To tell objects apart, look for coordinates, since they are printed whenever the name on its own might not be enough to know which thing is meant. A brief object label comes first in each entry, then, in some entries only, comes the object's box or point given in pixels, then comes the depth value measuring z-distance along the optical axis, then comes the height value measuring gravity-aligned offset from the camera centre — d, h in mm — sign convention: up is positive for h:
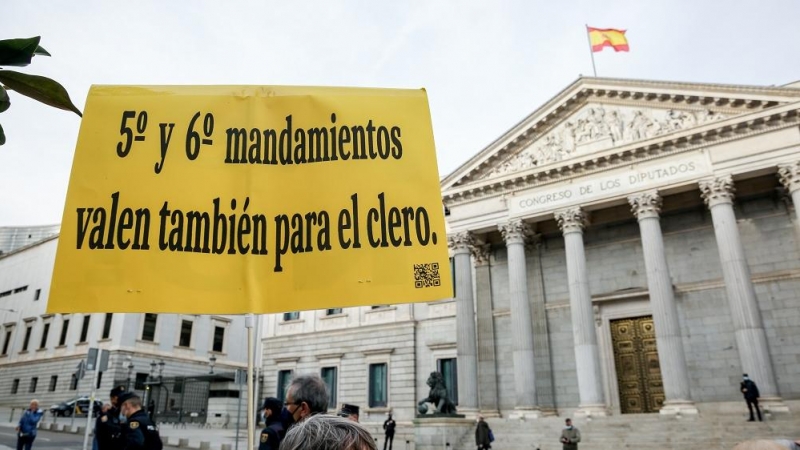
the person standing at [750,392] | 17281 +231
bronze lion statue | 21953 +133
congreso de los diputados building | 20312 +5883
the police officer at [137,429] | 5293 -200
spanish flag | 25553 +15970
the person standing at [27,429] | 13461 -474
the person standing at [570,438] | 15992 -988
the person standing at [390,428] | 22106 -903
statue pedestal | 20812 -1011
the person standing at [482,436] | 17953 -1020
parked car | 31795 +14
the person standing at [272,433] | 4297 -204
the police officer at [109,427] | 6391 -224
